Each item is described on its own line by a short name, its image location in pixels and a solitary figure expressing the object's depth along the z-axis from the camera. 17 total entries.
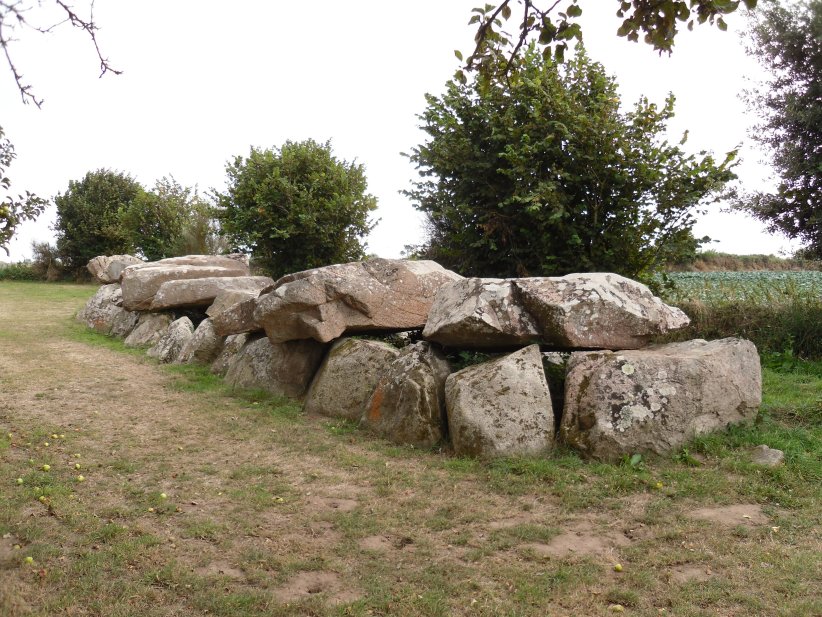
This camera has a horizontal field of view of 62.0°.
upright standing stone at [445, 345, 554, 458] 6.88
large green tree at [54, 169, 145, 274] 32.44
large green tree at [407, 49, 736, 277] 10.88
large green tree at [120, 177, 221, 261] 28.39
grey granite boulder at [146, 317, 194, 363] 13.51
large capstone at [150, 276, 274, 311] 15.37
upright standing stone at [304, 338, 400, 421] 8.77
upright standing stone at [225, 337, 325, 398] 9.98
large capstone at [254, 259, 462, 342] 9.20
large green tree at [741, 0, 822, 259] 13.45
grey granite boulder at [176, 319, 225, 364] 12.75
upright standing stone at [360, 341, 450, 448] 7.56
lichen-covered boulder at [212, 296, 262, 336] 11.04
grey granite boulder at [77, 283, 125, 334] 17.66
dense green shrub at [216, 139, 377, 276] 16.53
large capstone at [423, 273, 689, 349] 7.41
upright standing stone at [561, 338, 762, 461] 6.69
